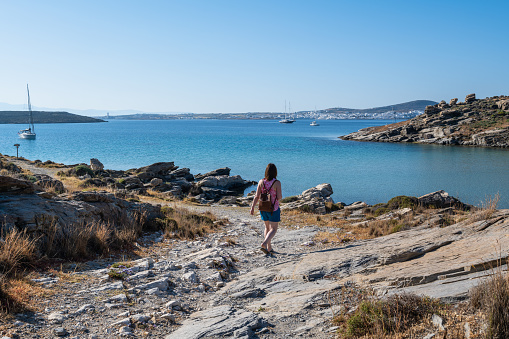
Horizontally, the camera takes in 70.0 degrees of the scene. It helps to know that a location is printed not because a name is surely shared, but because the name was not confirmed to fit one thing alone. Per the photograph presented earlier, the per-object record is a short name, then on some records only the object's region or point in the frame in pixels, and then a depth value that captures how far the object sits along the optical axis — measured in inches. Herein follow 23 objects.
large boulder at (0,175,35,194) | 374.0
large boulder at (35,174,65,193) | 729.9
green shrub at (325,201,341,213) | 879.1
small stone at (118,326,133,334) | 202.5
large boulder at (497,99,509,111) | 3846.0
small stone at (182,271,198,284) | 303.0
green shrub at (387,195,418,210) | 721.2
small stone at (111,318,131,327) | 211.2
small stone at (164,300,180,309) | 245.9
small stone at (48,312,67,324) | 209.8
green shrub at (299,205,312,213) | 848.5
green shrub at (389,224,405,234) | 525.0
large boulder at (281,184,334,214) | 852.0
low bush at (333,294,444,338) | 188.1
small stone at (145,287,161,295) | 263.9
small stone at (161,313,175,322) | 227.8
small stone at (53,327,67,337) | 195.2
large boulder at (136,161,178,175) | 1524.4
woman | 373.1
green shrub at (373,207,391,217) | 721.1
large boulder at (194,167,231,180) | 1809.8
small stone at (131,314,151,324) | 217.8
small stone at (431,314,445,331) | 177.3
